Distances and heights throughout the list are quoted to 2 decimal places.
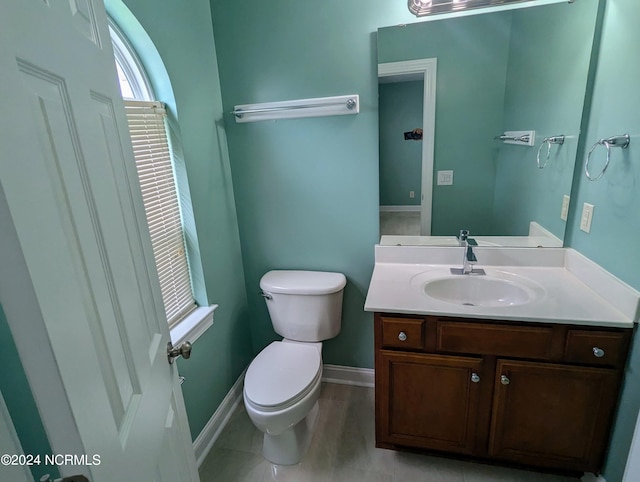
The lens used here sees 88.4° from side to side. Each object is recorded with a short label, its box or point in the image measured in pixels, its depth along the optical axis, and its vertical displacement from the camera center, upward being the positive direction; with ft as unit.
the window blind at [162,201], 4.47 -0.46
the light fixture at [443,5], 4.64 +2.03
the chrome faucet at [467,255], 5.17 -1.58
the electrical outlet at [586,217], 4.47 -0.97
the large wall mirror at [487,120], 4.72 +0.46
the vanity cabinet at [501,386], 4.01 -3.02
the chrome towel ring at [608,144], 3.80 -0.01
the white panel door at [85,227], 1.47 -0.30
